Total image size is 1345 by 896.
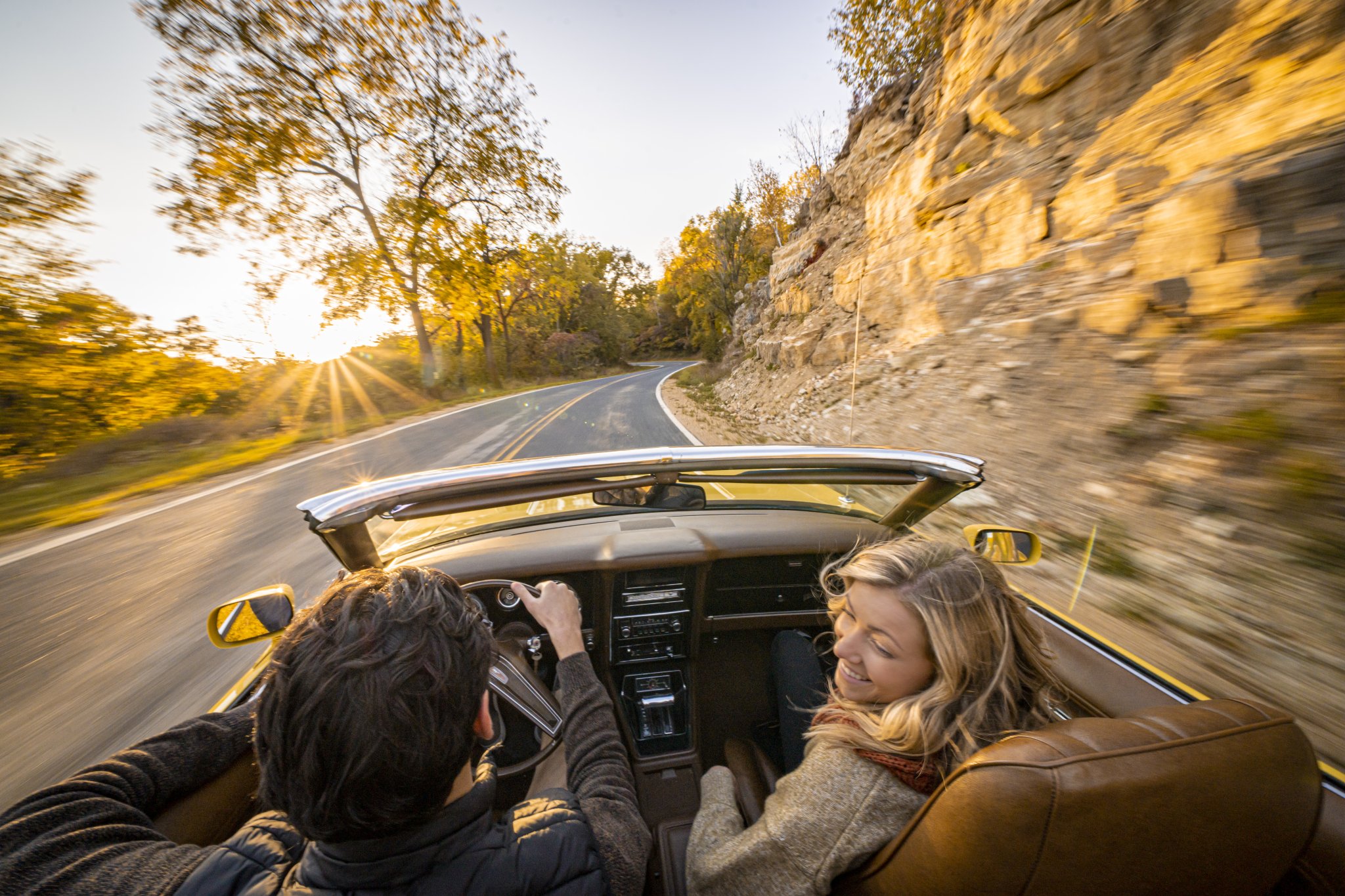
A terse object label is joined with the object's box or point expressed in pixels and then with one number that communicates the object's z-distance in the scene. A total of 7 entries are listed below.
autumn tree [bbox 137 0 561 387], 13.43
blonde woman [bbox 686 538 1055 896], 1.14
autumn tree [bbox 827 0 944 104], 12.27
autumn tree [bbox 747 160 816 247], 22.06
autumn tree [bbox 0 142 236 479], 7.06
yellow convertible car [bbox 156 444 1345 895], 0.88
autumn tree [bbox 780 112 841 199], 18.95
